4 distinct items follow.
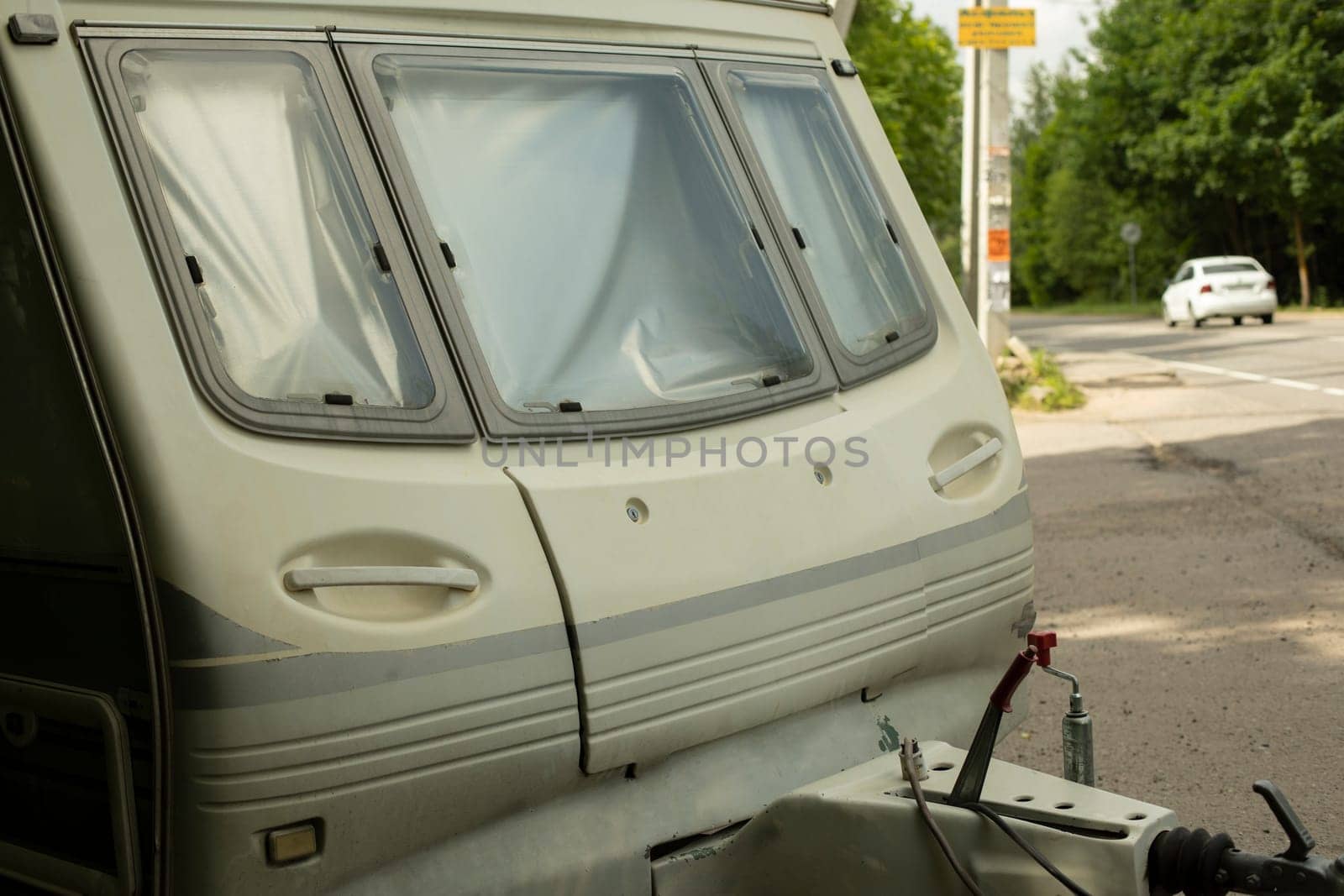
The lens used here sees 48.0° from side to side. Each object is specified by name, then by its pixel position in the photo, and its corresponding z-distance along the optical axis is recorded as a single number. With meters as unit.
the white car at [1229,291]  28.48
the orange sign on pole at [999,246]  15.91
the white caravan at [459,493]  2.62
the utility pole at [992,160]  15.95
